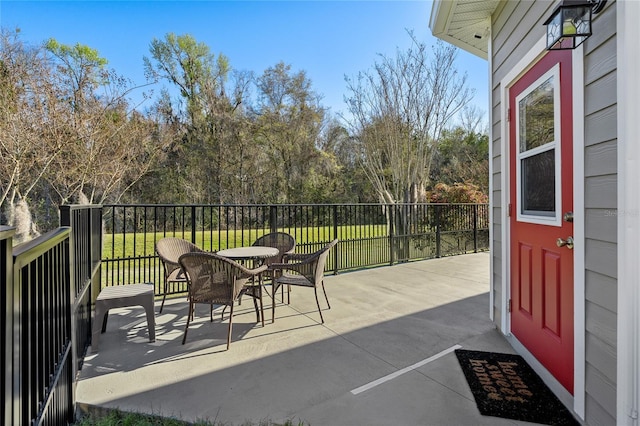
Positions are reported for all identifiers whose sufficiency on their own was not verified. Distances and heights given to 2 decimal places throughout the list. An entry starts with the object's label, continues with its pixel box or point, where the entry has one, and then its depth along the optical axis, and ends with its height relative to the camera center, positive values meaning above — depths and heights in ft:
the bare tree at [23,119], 19.45 +5.71
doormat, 5.93 -3.62
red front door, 6.18 +0.00
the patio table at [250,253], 11.07 -1.41
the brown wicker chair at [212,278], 9.01 -1.83
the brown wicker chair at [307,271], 10.92 -1.98
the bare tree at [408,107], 24.73 +8.14
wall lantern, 5.16 +3.09
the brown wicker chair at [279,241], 13.85 -1.22
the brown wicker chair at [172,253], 11.28 -1.47
